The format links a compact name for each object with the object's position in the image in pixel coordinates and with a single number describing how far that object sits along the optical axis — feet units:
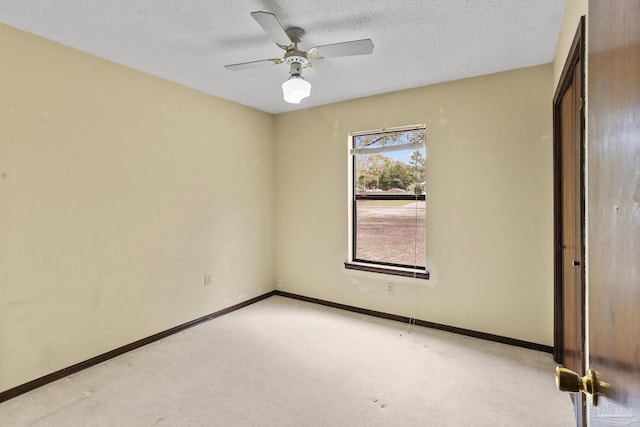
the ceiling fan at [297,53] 6.44
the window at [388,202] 11.12
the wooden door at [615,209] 1.57
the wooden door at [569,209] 5.24
